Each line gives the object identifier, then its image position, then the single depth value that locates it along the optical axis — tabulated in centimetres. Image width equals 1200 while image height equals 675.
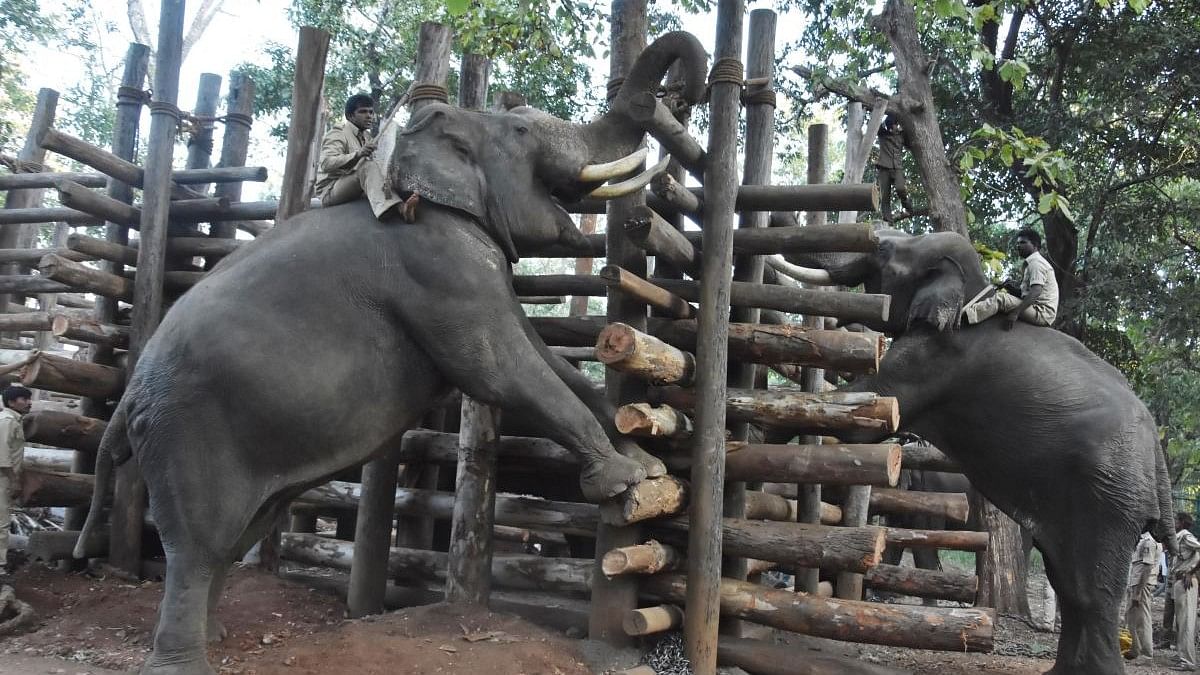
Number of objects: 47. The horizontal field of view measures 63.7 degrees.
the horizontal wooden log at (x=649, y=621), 501
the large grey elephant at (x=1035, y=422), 618
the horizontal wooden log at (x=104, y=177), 818
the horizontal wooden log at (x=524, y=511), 616
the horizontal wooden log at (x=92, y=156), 752
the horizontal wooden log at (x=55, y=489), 727
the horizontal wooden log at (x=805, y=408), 541
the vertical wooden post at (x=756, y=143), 595
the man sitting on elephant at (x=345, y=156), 548
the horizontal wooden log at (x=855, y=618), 502
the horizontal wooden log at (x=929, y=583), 807
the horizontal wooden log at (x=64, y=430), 741
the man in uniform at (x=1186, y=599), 972
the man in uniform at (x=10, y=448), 691
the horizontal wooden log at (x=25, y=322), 869
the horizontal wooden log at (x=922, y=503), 834
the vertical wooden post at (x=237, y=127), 888
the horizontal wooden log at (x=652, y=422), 507
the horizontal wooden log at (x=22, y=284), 881
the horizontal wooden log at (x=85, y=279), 711
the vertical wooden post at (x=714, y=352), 512
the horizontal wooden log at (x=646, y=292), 504
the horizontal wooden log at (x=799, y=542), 516
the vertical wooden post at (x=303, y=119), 643
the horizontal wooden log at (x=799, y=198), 566
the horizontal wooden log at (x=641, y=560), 498
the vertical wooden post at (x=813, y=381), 683
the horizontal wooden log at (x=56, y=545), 743
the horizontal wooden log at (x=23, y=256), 864
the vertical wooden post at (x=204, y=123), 909
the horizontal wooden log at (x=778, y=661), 520
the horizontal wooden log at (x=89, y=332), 736
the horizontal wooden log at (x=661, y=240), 504
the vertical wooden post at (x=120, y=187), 802
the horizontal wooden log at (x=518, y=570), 615
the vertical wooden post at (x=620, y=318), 535
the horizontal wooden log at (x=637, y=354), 488
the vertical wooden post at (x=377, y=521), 605
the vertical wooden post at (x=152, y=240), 736
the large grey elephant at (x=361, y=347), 465
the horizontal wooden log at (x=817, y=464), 530
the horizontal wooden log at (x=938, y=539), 802
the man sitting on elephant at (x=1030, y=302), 685
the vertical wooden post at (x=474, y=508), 575
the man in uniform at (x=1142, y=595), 989
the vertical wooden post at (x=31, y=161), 956
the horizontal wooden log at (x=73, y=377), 720
